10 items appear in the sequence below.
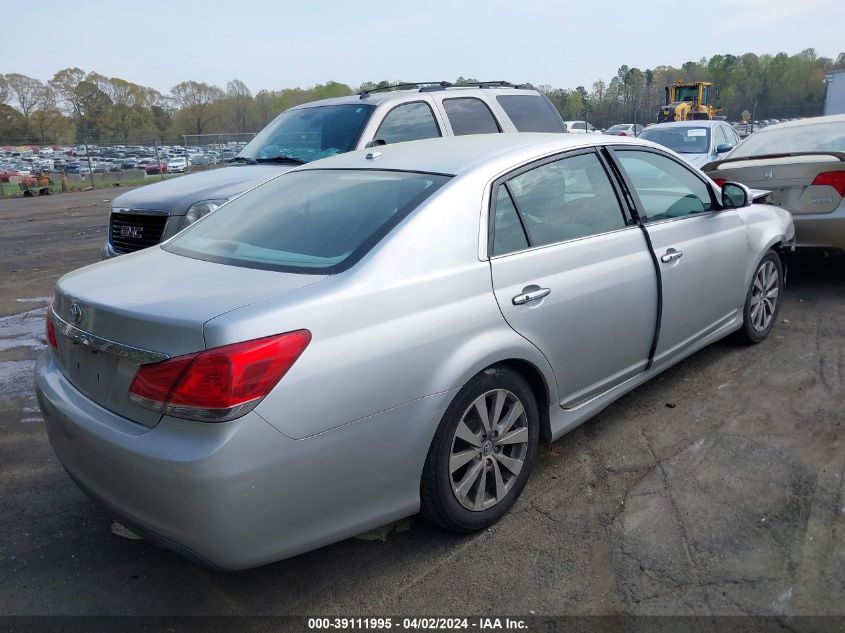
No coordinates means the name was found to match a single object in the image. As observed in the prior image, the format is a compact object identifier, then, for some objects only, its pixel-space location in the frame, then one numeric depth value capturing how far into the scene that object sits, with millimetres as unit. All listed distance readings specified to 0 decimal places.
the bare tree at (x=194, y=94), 110875
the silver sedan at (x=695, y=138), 11836
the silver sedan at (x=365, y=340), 2312
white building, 39812
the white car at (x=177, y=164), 35000
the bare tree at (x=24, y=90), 88688
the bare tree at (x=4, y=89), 87438
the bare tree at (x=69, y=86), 93625
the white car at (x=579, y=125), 31822
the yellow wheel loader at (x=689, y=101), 33125
